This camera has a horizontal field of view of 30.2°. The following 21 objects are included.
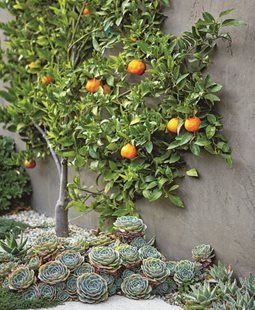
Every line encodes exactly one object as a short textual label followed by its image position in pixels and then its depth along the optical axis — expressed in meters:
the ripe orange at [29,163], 4.49
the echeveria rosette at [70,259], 2.60
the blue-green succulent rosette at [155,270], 2.59
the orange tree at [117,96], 2.77
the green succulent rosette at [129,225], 2.92
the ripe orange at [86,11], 3.55
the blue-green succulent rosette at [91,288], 2.46
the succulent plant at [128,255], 2.65
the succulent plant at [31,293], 2.47
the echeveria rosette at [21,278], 2.48
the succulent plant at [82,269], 2.60
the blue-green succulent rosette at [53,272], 2.50
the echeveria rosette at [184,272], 2.65
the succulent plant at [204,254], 2.76
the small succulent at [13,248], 2.73
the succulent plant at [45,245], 2.68
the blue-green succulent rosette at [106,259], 2.55
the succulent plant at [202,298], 2.33
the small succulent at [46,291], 2.49
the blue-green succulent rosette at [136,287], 2.55
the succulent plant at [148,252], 2.81
